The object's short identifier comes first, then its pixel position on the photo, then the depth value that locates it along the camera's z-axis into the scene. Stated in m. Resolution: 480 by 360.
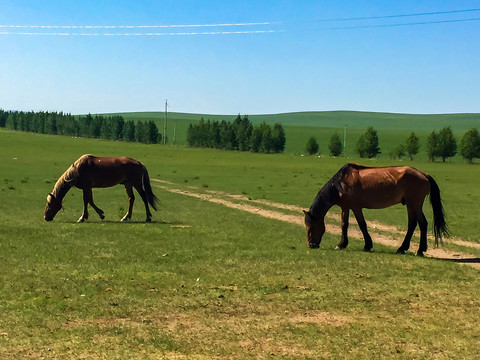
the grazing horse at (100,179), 18.86
